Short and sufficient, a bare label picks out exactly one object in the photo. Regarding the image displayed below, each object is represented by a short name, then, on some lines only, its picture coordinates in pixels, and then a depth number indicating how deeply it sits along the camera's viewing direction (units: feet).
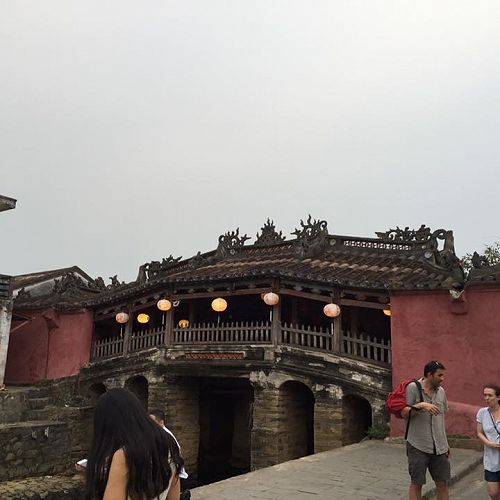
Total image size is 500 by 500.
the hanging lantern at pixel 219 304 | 43.62
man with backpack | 15.17
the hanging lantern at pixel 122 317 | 50.83
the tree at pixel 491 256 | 82.84
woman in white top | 15.10
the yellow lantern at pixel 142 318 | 50.88
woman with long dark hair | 7.12
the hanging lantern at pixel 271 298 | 40.37
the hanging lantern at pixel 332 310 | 37.50
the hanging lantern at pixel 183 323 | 50.34
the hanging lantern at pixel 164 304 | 45.50
